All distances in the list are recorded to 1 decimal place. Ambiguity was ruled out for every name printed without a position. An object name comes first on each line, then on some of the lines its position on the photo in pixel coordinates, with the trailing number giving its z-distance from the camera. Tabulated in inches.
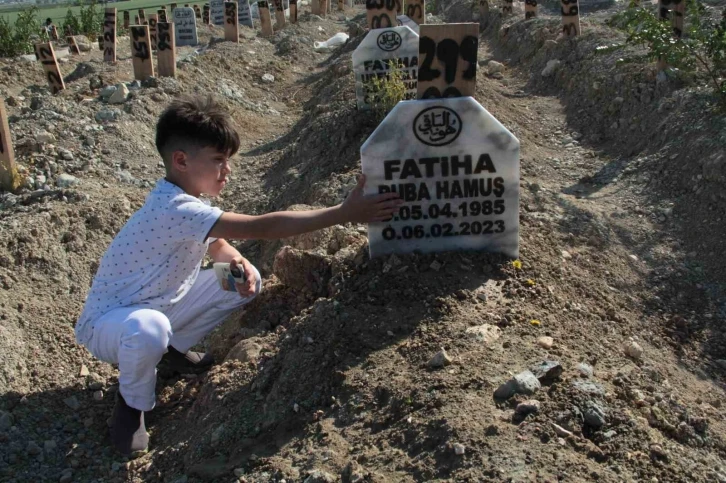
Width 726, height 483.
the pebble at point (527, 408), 101.5
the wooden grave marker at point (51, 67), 400.5
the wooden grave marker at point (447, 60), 141.8
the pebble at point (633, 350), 132.0
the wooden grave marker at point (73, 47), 655.8
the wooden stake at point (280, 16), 827.4
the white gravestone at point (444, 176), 137.7
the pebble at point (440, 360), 114.3
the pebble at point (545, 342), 120.4
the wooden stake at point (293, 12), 857.5
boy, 129.4
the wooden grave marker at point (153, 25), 599.6
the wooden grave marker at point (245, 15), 893.8
